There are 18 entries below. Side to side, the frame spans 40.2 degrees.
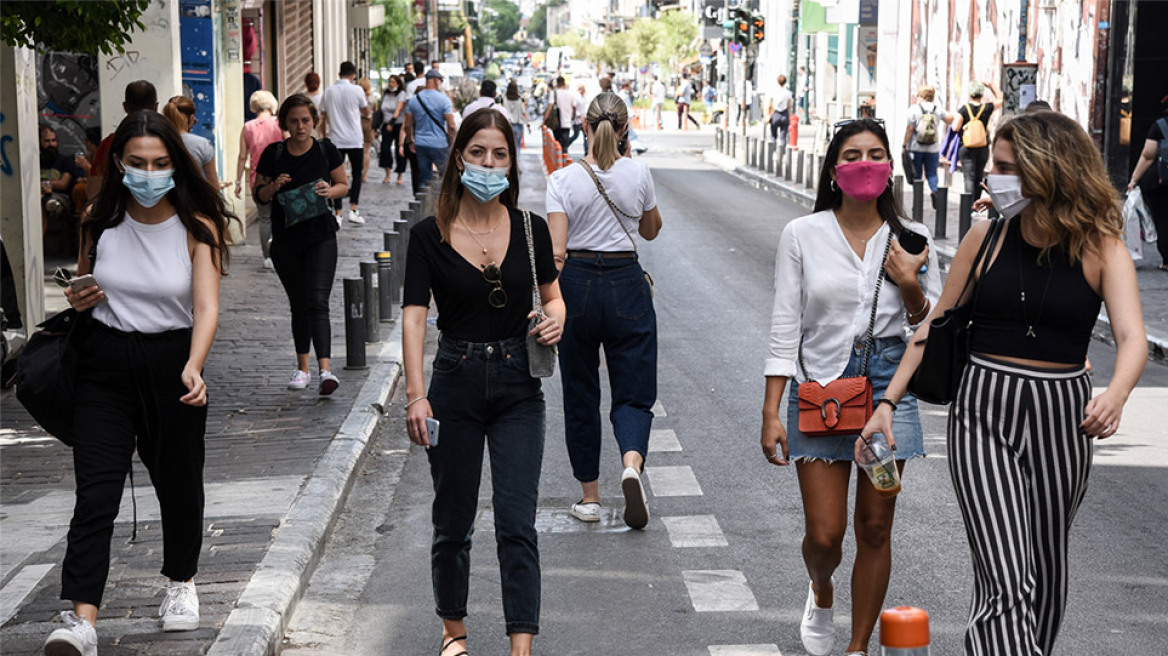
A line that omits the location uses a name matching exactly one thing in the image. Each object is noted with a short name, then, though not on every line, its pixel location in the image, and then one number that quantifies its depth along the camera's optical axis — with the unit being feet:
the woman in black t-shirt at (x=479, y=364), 16.25
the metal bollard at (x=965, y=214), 56.80
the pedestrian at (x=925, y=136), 74.13
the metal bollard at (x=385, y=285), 40.93
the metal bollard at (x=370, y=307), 37.47
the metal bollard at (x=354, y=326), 35.01
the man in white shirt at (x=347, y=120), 67.26
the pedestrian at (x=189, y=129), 36.01
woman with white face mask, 13.42
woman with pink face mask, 15.84
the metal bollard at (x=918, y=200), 66.33
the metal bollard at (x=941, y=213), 61.57
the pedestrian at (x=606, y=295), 22.79
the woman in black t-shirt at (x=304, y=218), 31.17
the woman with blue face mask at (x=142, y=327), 16.43
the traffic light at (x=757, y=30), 125.39
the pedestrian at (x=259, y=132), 48.15
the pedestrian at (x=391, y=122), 91.01
